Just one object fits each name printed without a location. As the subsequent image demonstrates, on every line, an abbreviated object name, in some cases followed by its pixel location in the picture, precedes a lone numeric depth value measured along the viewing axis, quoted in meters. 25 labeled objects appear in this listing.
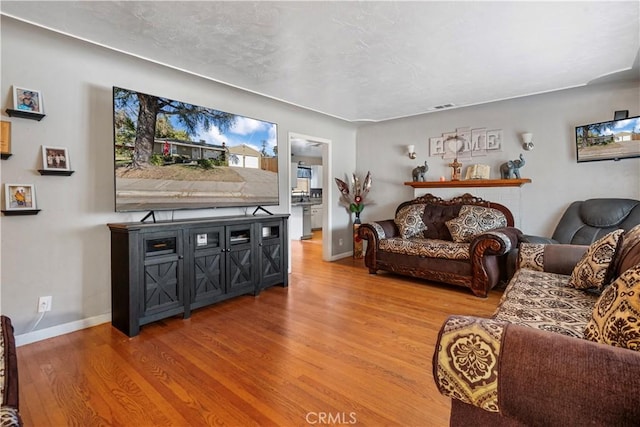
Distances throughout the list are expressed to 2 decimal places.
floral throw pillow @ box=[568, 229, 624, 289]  1.88
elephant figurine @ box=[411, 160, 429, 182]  4.78
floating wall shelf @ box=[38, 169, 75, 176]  2.35
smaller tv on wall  3.22
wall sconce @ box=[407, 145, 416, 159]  4.91
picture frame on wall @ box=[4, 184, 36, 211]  2.21
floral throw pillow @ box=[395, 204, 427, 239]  4.31
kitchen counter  7.60
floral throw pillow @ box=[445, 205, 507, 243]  3.83
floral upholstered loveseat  3.39
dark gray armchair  3.12
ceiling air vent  4.14
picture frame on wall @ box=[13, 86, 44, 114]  2.23
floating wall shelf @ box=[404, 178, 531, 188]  3.96
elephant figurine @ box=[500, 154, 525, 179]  3.95
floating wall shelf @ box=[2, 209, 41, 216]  2.21
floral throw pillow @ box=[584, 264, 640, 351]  0.92
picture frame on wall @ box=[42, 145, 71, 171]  2.36
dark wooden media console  2.47
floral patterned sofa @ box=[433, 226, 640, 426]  0.81
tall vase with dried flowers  5.39
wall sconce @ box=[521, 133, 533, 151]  3.88
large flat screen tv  2.61
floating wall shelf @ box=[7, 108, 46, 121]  2.20
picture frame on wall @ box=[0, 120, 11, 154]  2.17
